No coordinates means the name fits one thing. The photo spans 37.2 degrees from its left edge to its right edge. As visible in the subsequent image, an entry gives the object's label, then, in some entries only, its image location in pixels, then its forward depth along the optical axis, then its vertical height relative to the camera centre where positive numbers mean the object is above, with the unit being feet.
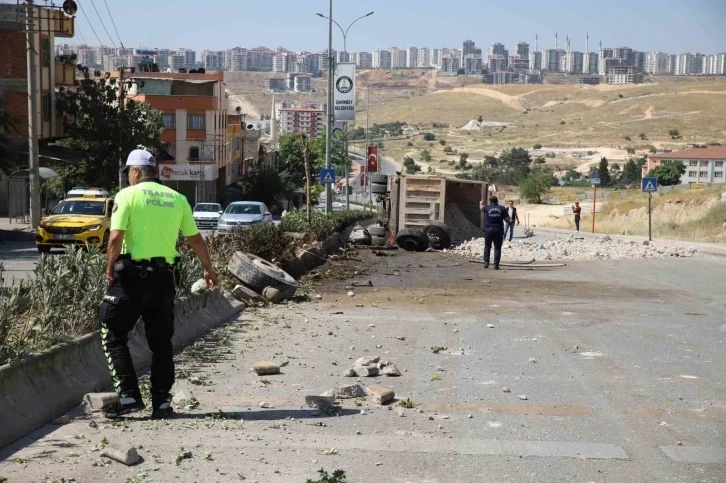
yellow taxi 90.79 -8.52
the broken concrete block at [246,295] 52.47 -8.11
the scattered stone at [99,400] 26.03 -6.64
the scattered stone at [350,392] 29.73 -7.18
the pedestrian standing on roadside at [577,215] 187.54 -13.68
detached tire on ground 54.24 -7.34
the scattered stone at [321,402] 27.84 -6.99
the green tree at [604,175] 410.31 -14.35
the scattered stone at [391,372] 33.76 -7.47
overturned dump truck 112.57 -8.62
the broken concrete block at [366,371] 33.50 -7.42
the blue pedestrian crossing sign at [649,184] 144.18 -6.11
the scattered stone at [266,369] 33.09 -7.32
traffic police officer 26.18 -3.73
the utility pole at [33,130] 124.98 -0.65
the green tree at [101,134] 167.84 -1.31
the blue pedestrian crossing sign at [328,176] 144.56 -5.99
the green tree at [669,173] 385.27 -12.30
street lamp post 151.16 +3.40
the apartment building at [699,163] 397.19 -8.85
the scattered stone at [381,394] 28.99 -7.10
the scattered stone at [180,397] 27.90 -7.03
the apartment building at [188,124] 254.27 +1.06
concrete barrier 24.02 -6.41
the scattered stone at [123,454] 21.75 -6.64
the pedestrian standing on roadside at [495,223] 83.17 -6.79
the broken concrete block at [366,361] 34.42 -7.33
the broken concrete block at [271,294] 53.83 -8.16
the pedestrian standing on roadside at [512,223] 139.89 -11.35
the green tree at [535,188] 357.61 -17.22
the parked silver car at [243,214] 125.80 -10.26
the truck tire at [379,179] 131.34 -5.71
